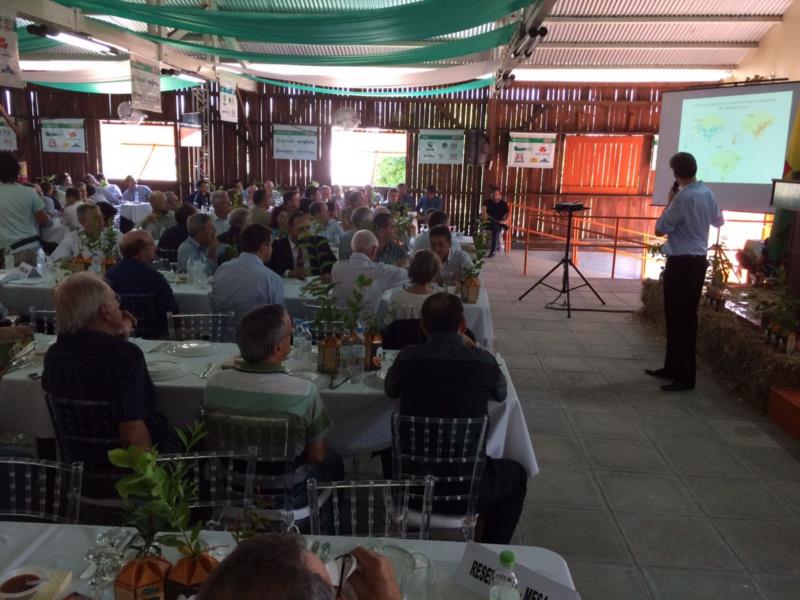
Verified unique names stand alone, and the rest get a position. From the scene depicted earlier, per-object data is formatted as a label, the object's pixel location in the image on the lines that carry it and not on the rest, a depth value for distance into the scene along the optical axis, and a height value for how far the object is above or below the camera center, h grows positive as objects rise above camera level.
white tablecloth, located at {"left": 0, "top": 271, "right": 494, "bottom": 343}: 5.15 -1.12
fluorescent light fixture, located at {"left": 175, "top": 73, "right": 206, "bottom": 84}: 10.44 +1.37
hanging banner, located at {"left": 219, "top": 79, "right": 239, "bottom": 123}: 12.21 +1.12
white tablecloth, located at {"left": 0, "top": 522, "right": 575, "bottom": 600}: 1.81 -1.11
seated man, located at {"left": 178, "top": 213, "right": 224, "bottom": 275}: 5.89 -0.73
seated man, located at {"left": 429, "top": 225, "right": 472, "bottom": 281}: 5.91 -0.81
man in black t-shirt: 13.01 -0.88
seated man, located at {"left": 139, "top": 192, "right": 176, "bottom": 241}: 7.80 -0.70
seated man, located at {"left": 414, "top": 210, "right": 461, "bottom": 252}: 6.79 -0.70
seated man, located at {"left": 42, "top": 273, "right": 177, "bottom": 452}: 2.61 -0.81
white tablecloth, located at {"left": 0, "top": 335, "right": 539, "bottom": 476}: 3.14 -1.22
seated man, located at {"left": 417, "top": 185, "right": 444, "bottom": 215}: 13.53 -0.68
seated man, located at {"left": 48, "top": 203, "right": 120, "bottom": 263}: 5.77 -0.74
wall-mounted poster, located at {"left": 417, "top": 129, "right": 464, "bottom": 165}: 15.25 +0.49
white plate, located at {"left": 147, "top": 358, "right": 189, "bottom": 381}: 3.29 -1.05
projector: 7.82 -0.41
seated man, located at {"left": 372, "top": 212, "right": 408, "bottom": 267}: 6.33 -0.75
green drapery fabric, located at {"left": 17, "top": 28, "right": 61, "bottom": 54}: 8.01 +1.45
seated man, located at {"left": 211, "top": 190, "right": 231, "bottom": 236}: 8.41 -0.62
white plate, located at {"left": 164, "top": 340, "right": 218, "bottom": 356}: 3.67 -1.05
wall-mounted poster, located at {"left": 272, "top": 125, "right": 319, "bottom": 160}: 15.52 +0.51
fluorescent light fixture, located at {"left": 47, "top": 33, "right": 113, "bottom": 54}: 6.64 +1.22
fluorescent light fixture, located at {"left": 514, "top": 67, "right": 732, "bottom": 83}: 13.86 +2.12
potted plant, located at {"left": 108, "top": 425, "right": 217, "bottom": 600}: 1.43 -0.86
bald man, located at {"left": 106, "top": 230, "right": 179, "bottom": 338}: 4.45 -0.80
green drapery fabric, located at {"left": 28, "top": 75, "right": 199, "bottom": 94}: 12.03 +1.42
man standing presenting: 5.20 -0.60
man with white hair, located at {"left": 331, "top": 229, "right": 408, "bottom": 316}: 4.89 -0.79
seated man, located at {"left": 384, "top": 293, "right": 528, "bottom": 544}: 2.70 -0.87
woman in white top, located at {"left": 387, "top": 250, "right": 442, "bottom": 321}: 4.23 -0.78
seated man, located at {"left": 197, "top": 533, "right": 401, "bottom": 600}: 0.90 -0.57
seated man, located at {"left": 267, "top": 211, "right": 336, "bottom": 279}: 5.88 -0.86
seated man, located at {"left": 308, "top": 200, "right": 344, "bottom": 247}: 7.58 -0.69
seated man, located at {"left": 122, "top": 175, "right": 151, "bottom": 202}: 14.12 -0.72
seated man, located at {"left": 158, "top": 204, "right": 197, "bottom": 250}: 6.70 -0.76
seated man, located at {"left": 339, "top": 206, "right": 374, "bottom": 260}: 6.92 -0.60
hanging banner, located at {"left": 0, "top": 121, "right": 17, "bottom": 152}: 13.92 +0.35
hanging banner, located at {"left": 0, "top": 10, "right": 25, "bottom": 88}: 5.42 +0.84
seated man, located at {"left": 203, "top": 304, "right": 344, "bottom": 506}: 2.56 -0.87
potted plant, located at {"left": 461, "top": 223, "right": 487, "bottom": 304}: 5.23 -0.92
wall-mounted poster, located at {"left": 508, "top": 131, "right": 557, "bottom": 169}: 14.85 +0.48
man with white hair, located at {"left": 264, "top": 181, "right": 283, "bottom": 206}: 11.55 -0.69
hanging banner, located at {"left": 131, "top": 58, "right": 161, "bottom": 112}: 8.18 +0.94
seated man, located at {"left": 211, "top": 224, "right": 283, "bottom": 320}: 4.47 -0.80
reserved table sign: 1.56 -1.02
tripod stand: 7.84 -1.16
